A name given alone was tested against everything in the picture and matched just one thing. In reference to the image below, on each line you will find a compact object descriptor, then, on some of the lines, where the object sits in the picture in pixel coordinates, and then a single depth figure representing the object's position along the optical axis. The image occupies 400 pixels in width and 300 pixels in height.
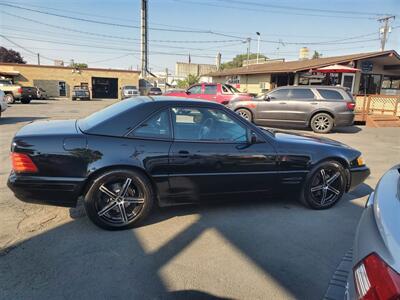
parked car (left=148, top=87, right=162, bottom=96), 33.66
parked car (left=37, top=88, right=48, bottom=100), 29.43
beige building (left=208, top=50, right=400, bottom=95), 19.42
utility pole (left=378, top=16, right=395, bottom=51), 36.47
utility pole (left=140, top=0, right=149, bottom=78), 46.53
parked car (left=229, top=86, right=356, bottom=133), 11.40
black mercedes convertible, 3.25
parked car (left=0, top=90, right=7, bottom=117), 12.15
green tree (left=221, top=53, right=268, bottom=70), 86.89
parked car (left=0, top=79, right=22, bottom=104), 21.77
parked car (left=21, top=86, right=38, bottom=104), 22.90
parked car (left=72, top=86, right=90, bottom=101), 33.18
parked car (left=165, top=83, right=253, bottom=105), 14.32
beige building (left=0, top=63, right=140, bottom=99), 36.19
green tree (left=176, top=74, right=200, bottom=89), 50.72
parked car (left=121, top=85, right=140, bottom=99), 33.02
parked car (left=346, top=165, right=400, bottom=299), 1.21
